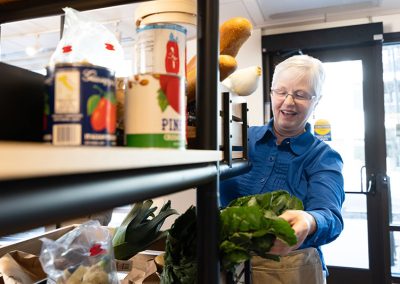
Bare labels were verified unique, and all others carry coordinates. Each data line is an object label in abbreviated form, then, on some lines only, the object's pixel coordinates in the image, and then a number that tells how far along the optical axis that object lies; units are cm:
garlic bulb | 94
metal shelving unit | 21
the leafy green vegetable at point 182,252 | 65
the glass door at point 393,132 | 298
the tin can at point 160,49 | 51
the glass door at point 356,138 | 296
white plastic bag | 50
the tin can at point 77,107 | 34
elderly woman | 106
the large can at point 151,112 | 41
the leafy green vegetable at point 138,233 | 92
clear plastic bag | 71
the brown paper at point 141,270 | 80
